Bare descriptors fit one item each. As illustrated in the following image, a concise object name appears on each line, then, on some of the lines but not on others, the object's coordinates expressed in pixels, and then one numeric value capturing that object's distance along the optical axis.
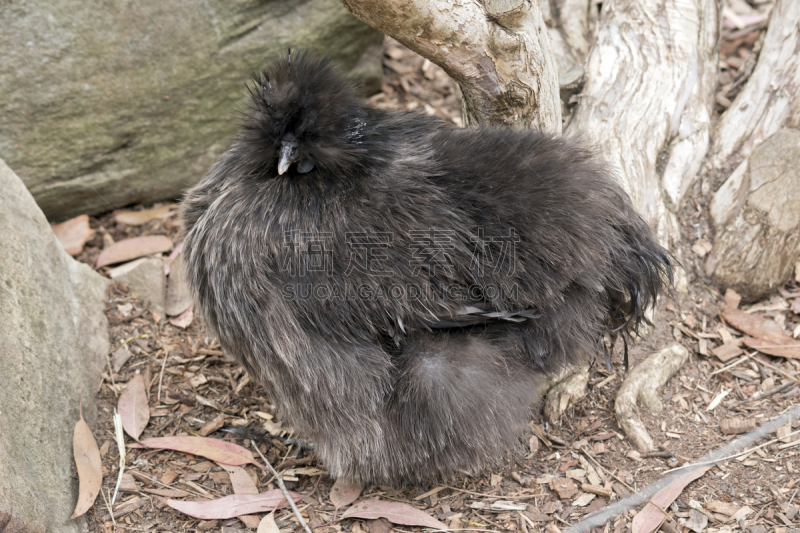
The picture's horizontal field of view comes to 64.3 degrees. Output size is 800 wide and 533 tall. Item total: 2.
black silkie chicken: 2.31
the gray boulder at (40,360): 2.22
